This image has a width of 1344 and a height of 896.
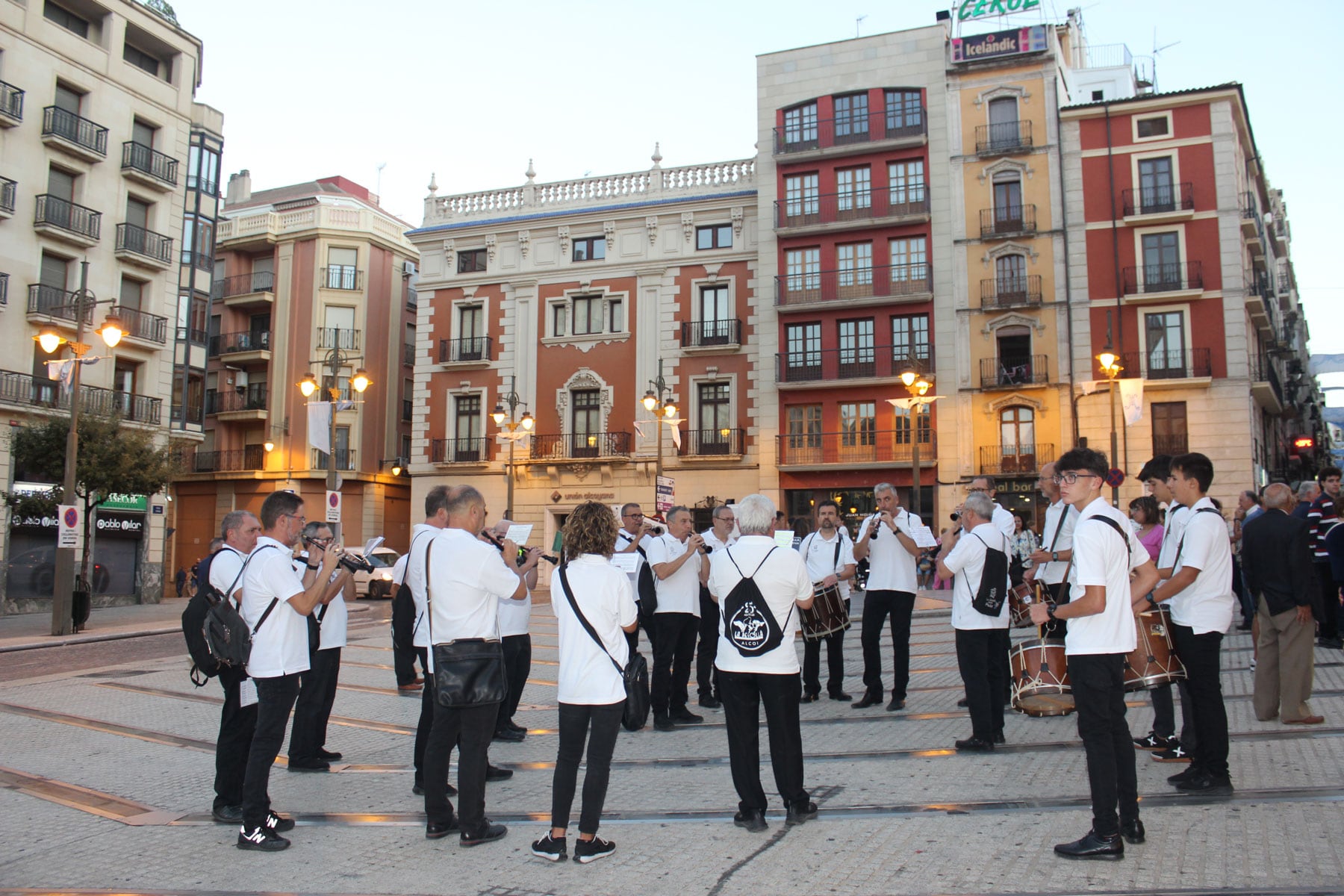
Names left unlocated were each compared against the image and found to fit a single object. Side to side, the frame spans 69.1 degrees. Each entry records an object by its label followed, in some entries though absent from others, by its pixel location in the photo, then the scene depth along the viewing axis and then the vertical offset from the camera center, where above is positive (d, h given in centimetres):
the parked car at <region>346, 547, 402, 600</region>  3181 -166
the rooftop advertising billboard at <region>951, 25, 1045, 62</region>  3469 +1751
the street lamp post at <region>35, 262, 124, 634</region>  1953 +84
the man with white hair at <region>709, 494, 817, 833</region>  569 -77
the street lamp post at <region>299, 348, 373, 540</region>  2095 +311
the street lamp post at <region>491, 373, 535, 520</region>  3152 +398
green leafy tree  2483 +192
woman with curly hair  529 -74
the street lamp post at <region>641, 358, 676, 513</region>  2752 +406
